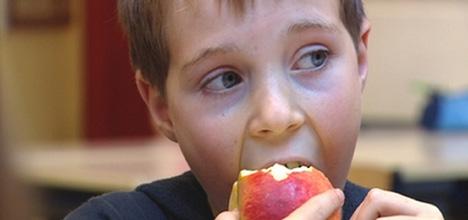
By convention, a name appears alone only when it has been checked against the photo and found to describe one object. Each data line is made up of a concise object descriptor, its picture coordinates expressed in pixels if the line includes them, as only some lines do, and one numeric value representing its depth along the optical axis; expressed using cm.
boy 107
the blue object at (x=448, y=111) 374
